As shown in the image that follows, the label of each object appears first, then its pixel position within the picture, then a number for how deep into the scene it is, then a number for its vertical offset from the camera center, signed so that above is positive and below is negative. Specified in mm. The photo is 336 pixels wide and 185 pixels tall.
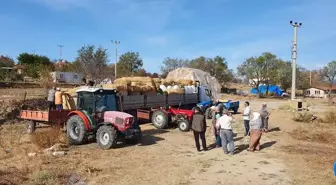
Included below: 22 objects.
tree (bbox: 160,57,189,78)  69375 +5923
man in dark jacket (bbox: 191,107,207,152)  10633 -1045
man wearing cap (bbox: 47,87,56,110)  14930 -320
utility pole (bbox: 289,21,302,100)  27217 +3200
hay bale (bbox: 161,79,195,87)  21505 +635
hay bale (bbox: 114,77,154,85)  17881 +612
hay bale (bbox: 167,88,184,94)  19878 +65
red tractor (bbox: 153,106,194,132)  15195 -1126
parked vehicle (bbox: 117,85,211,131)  15906 -711
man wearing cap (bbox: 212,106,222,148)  11492 -1041
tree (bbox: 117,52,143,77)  69688 +6258
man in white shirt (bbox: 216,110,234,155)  10398 -1209
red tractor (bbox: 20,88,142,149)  10828 -977
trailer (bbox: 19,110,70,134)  12312 -981
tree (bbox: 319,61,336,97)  73812 +4921
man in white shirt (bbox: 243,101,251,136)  13537 -904
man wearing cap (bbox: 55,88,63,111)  14516 -392
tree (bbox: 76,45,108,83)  31984 +2776
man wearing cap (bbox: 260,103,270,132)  15186 -976
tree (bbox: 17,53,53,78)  65375 +6121
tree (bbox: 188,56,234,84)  62375 +4670
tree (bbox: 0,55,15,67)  56516 +5366
